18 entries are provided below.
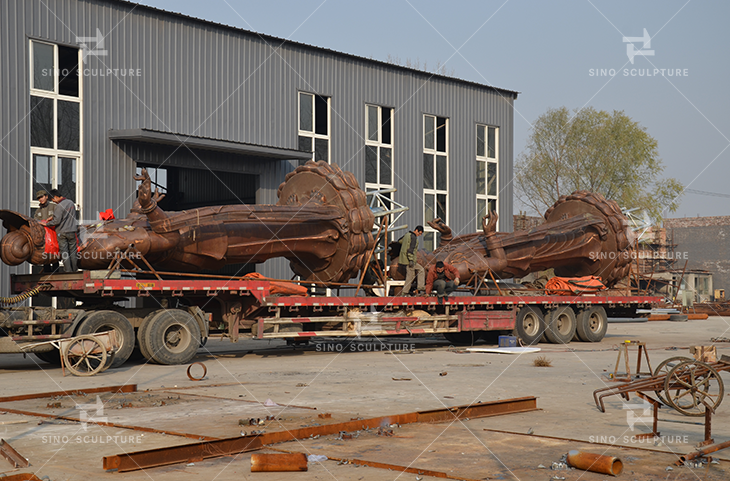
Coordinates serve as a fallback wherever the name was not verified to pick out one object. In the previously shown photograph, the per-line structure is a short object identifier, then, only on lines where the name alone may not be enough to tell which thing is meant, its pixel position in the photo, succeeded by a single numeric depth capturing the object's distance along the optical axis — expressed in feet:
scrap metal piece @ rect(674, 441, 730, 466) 23.26
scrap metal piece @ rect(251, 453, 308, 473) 22.02
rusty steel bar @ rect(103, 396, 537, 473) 22.31
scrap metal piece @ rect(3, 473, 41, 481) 20.32
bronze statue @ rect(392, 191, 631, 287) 78.02
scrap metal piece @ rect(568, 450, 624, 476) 21.62
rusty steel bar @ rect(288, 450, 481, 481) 21.50
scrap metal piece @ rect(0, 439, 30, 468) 22.00
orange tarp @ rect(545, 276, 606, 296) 81.30
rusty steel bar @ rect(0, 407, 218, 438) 26.45
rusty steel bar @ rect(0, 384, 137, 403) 35.02
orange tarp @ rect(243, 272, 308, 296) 59.93
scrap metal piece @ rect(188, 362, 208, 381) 43.80
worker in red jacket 69.05
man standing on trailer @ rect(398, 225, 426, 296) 68.44
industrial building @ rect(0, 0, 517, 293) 71.46
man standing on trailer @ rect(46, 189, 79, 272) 50.16
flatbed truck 48.96
